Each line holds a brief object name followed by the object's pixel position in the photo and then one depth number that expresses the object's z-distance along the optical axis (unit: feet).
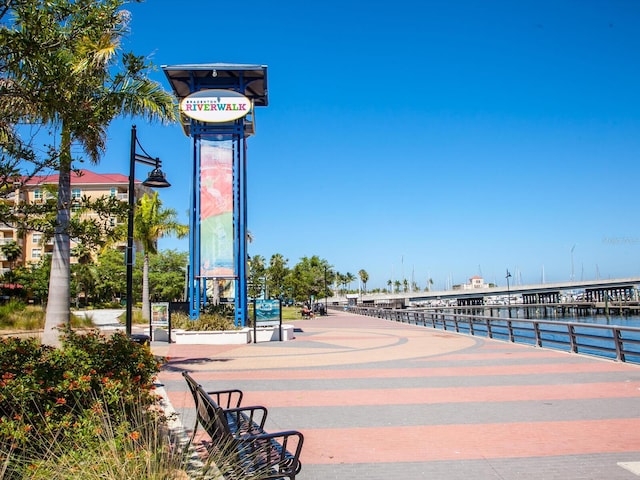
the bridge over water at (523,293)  352.69
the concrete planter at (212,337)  67.87
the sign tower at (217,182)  76.02
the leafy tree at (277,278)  251.80
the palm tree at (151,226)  112.37
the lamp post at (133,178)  43.37
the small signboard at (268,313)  71.61
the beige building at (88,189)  242.68
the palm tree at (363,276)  619.26
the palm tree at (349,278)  510.58
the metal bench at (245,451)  14.05
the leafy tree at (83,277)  187.01
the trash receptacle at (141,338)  49.24
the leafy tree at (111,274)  202.28
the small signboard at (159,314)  72.69
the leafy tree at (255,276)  251.60
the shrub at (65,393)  15.47
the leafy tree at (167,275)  214.90
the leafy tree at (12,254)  178.83
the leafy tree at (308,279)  234.79
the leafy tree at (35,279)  180.34
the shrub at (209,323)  69.67
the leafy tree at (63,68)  16.92
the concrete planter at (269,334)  71.56
